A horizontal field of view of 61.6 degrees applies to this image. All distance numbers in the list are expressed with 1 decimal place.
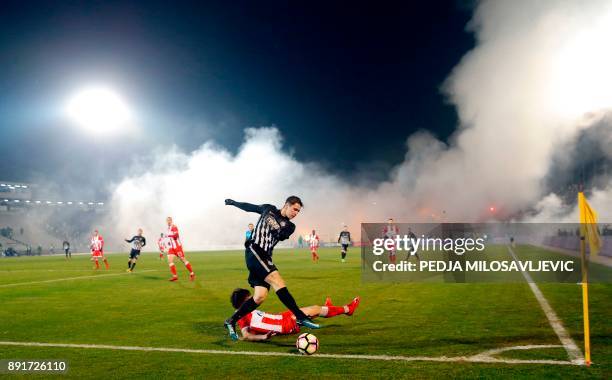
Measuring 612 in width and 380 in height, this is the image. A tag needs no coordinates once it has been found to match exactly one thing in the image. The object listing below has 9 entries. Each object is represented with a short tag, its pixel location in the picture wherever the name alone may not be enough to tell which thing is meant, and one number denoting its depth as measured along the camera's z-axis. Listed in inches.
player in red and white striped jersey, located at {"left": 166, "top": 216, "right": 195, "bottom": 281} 768.3
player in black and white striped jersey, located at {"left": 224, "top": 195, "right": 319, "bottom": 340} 296.2
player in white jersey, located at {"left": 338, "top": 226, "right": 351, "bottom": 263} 1184.2
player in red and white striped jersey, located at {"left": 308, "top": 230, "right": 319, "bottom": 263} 1282.5
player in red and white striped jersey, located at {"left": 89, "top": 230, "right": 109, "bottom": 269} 1121.1
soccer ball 256.5
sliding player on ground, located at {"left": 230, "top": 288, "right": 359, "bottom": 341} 298.2
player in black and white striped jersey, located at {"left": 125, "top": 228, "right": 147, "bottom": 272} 935.5
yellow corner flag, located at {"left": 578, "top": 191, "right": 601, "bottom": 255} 230.2
